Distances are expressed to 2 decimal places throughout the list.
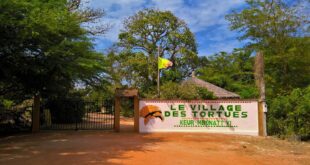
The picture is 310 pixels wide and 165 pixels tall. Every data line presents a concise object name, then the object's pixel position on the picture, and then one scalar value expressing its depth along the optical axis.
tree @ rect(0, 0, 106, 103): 12.48
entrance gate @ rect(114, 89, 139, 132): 17.89
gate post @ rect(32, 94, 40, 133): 18.03
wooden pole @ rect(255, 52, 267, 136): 17.17
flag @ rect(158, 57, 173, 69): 23.61
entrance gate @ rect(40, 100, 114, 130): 20.12
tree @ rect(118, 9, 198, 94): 35.88
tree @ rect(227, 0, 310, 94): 23.28
